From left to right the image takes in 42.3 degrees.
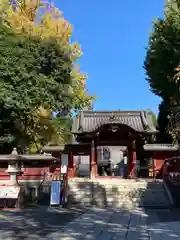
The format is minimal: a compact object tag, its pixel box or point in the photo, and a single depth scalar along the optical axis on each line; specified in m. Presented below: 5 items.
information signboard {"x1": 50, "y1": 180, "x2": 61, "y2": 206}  11.50
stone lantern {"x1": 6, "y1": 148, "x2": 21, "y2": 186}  11.65
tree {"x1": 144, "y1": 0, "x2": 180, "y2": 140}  15.21
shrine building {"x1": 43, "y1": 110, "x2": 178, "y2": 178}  18.12
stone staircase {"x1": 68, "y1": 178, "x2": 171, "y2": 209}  13.25
